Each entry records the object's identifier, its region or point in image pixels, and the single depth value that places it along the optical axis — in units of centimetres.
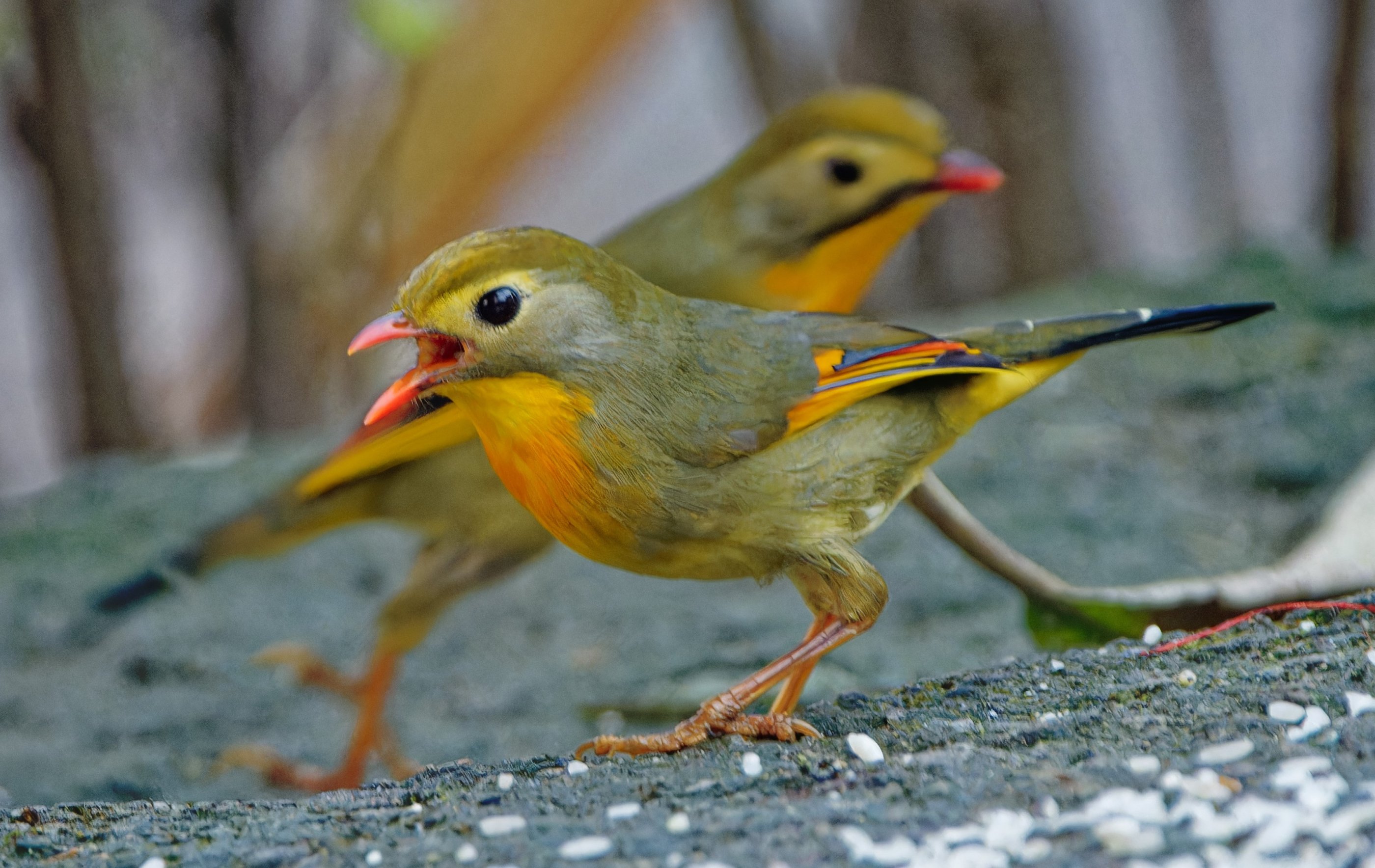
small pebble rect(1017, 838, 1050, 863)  359
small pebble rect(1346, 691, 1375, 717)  427
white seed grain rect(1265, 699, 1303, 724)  426
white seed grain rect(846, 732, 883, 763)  436
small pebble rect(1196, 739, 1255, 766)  402
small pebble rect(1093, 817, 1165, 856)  355
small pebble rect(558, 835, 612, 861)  377
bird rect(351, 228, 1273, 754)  458
